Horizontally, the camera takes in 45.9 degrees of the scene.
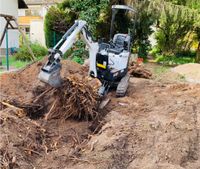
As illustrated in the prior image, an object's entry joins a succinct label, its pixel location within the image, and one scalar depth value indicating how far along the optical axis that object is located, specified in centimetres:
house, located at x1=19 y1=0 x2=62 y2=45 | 2357
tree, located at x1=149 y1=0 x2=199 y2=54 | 1093
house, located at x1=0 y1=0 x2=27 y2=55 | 1335
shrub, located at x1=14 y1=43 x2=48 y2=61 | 1104
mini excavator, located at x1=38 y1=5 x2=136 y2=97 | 478
